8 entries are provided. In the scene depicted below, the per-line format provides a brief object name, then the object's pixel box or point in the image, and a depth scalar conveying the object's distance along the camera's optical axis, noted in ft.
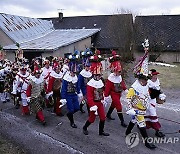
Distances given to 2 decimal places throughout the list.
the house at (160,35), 50.13
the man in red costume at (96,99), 12.35
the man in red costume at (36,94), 14.78
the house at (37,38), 36.54
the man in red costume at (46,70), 17.12
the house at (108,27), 48.11
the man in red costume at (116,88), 13.86
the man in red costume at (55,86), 15.87
